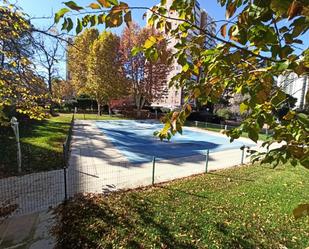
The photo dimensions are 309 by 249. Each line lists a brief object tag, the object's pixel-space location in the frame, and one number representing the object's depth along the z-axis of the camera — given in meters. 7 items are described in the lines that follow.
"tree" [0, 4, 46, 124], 4.25
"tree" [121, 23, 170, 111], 32.92
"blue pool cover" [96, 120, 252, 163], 13.50
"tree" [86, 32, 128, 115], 31.42
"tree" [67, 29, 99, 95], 34.84
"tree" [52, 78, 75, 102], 44.49
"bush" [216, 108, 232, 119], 36.12
